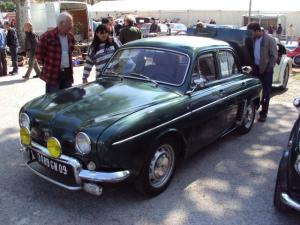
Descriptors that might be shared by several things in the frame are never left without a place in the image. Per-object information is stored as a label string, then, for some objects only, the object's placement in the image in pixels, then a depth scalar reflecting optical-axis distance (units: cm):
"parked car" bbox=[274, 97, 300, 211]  350
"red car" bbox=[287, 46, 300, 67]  1472
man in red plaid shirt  566
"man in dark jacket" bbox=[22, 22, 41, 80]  1100
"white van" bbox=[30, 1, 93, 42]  1814
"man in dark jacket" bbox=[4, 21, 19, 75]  1200
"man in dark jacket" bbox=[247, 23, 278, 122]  691
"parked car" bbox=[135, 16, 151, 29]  2857
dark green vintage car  365
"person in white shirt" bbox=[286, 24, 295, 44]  2705
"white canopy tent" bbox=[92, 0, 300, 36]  3428
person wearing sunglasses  611
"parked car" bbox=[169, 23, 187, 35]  2615
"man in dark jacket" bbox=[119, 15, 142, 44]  884
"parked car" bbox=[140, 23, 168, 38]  2291
